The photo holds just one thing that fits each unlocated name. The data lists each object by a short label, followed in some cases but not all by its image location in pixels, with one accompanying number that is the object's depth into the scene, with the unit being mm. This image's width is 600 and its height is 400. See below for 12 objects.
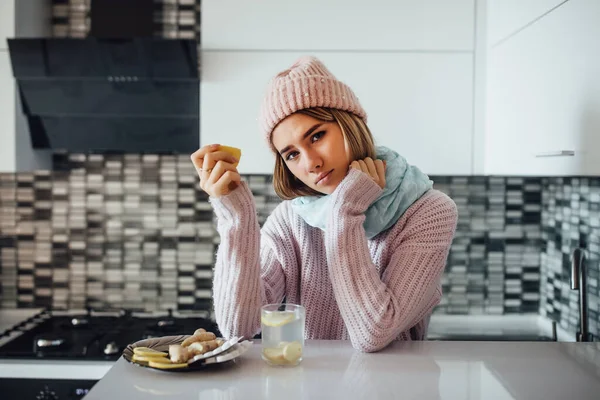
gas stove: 1965
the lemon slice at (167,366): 1062
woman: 1223
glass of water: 1111
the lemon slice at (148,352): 1101
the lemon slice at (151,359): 1082
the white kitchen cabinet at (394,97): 2008
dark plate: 1075
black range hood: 2016
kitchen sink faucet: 1895
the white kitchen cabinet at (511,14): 1580
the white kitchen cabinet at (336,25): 1997
